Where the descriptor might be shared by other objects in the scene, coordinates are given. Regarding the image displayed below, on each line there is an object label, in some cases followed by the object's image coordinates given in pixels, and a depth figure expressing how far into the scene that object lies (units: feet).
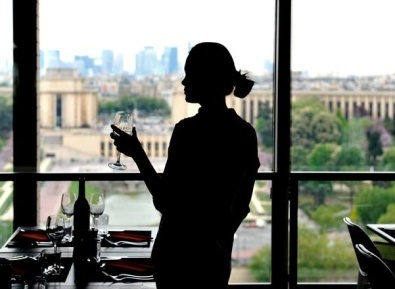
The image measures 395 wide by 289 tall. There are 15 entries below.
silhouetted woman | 6.64
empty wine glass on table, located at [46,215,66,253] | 8.50
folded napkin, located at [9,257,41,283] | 7.37
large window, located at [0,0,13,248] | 13.48
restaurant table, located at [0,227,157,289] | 7.63
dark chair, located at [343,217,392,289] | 10.37
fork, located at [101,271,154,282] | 7.68
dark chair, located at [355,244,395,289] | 8.32
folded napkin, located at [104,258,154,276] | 8.05
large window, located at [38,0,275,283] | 13.70
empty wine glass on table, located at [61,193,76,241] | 9.99
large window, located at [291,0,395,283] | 13.83
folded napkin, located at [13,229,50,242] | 9.91
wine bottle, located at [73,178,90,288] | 7.87
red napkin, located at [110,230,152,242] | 10.01
